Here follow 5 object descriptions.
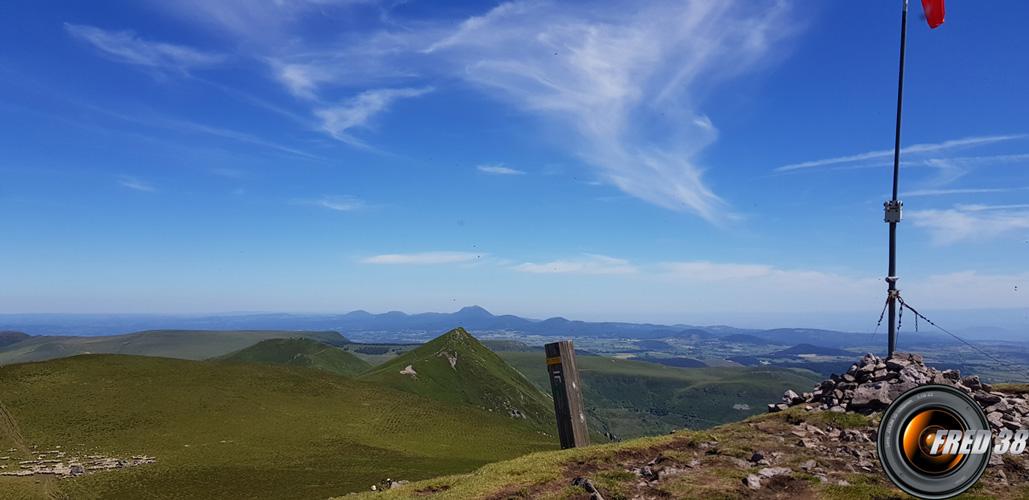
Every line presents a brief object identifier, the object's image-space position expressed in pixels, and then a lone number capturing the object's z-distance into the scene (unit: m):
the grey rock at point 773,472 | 16.16
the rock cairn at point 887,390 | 21.12
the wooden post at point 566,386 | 19.05
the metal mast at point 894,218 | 24.33
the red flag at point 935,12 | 22.41
